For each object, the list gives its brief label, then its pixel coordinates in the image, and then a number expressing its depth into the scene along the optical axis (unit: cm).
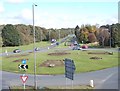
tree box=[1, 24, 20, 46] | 10200
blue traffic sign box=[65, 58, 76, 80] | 1888
